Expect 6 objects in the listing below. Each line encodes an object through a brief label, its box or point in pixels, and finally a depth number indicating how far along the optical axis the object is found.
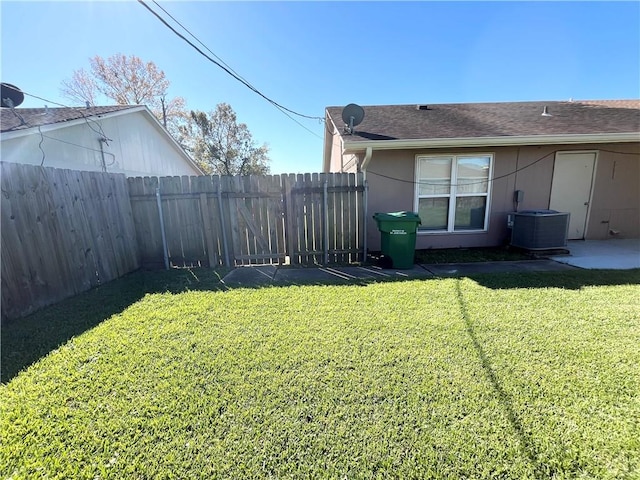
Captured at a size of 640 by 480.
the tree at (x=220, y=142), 25.02
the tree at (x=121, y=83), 19.06
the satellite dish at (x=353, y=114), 6.53
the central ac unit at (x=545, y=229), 5.89
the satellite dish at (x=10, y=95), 5.63
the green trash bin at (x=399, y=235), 5.32
